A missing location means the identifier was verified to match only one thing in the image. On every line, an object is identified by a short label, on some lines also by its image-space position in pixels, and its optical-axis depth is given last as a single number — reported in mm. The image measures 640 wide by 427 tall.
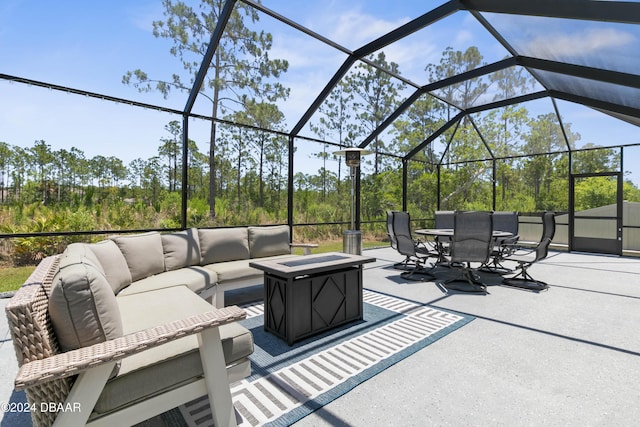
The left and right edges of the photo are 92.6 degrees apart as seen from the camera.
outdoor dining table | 4931
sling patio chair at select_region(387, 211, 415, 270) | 5487
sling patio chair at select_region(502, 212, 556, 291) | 4613
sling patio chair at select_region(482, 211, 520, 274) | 5310
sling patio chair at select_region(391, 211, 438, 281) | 5133
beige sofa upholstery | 1151
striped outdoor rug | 1805
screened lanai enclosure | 4031
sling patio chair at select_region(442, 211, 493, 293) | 4238
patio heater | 5621
